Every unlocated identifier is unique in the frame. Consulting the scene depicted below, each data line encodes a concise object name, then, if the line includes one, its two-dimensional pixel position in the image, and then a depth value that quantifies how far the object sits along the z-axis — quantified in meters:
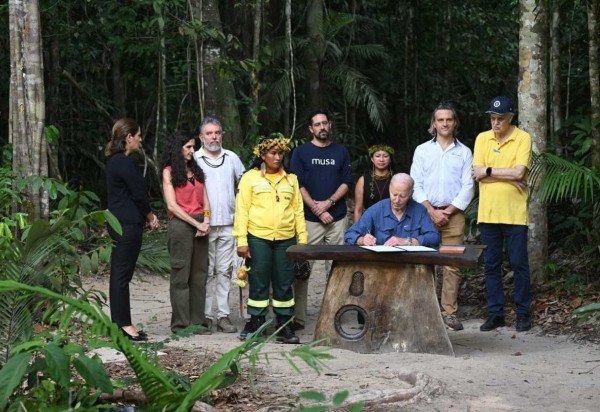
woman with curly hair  8.69
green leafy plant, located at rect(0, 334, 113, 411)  4.66
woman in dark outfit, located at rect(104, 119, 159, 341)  8.18
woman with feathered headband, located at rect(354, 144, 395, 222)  9.23
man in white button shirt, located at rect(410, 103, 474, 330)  8.90
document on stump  7.45
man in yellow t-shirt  8.67
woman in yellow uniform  8.37
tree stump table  7.65
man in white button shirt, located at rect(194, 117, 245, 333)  8.88
